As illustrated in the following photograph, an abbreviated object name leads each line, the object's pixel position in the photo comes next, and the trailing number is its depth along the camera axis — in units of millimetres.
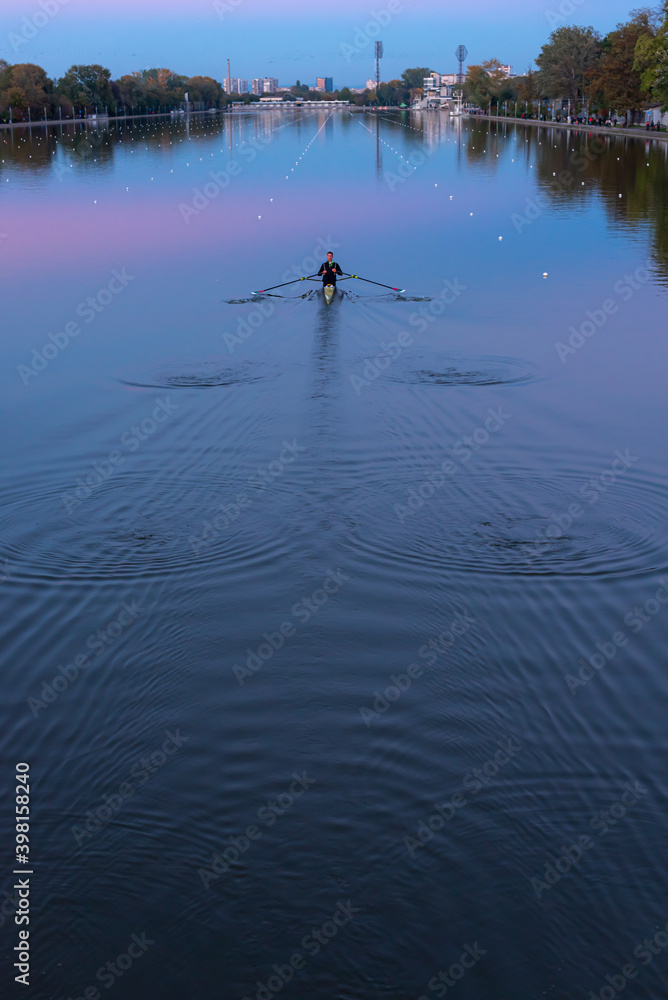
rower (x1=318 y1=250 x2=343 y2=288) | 34094
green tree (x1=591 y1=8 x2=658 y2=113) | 126625
